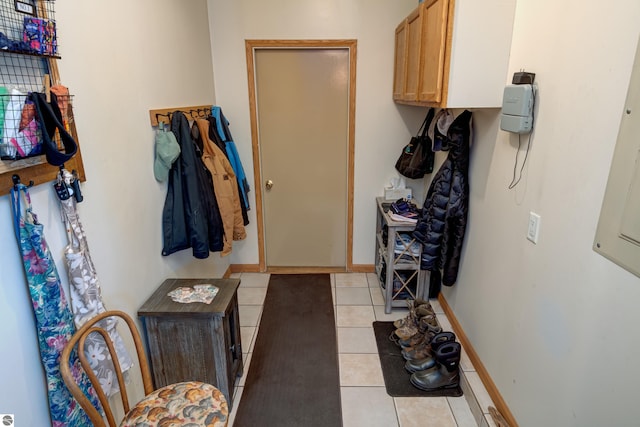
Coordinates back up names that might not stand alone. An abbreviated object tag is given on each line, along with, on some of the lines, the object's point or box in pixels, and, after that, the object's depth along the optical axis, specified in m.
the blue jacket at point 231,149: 2.89
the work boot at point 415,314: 2.41
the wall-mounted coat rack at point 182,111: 2.00
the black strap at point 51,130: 1.08
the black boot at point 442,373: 2.08
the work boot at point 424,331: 2.29
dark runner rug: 1.96
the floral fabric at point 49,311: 1.10
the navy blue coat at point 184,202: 2.13
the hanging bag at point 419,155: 3.01
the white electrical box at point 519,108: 1.58
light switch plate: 1.57
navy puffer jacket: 2.30
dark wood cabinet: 1.80
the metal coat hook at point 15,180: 1.07
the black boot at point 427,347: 2.15
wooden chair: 1.21
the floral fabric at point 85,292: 1.31
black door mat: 2.08
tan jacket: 2.50
